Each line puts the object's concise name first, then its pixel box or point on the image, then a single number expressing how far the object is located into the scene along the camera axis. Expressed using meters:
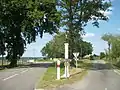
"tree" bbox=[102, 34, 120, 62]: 26.17
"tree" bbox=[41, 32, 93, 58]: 40.81
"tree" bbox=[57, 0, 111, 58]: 18.21
